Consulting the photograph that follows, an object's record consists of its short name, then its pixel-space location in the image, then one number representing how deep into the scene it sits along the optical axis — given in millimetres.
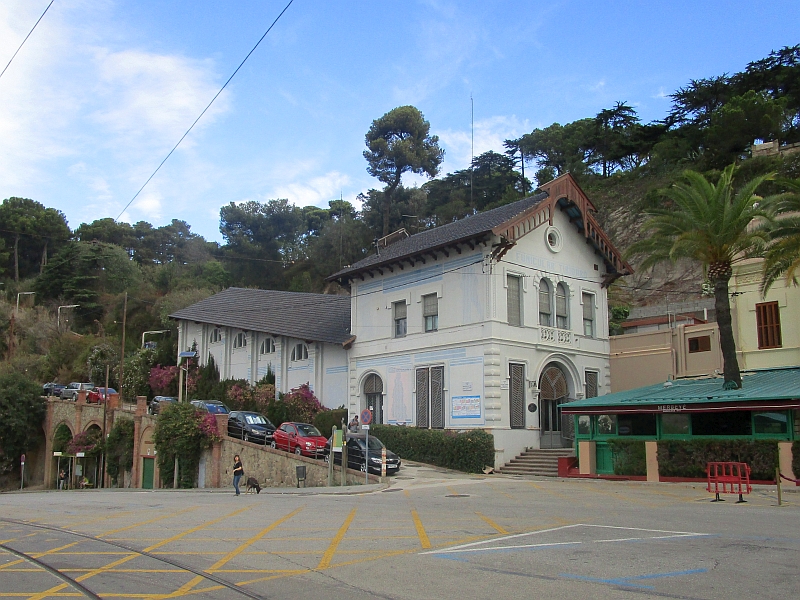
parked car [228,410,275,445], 33844
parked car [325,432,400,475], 28484
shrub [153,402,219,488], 34500
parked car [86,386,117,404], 49238
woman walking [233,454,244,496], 24688
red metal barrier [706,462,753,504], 18766
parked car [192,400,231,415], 36531
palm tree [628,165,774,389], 25828
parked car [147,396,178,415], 41656
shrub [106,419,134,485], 43219
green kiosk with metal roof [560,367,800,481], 23203
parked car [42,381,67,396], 56147
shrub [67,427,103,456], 47406
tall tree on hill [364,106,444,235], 73250
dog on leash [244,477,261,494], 25250
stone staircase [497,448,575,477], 30578
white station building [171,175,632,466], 32344
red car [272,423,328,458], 30297
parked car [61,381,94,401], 52606
